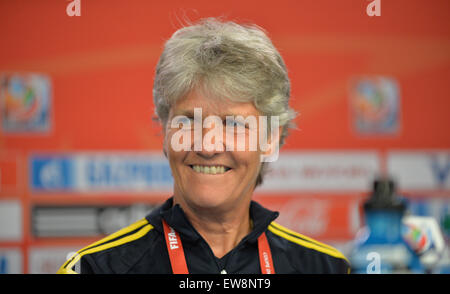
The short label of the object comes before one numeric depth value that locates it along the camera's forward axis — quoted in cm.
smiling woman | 216
